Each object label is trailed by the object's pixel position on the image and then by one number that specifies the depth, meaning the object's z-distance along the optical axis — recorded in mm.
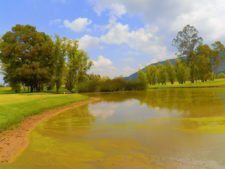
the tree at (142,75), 61614
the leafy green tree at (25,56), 34541
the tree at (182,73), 58050
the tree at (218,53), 49043
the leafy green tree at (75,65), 41484
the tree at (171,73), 60205
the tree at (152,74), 64187
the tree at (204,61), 46328
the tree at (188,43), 46113
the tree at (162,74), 61541
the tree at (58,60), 39239
